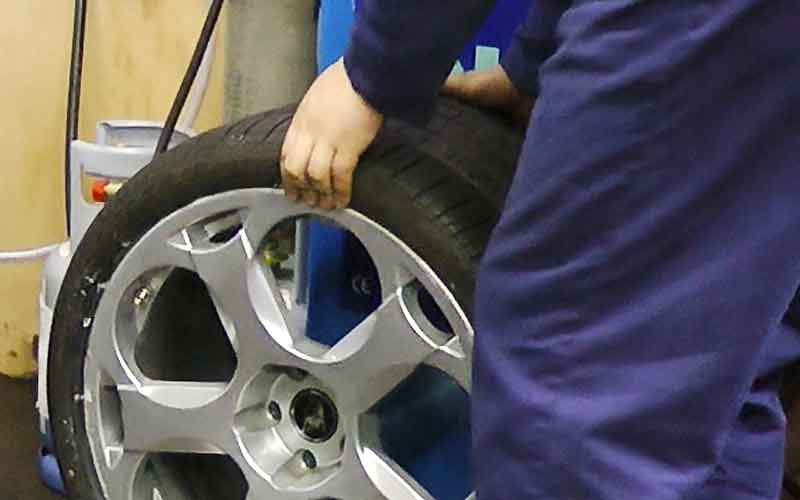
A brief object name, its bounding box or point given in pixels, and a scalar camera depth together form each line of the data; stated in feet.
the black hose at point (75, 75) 10.05
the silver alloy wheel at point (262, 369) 7.78
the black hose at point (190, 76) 9.34
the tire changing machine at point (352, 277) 8.31
